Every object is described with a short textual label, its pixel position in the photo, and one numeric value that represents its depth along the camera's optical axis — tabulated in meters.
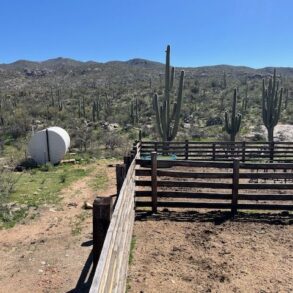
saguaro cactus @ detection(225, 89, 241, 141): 15.60
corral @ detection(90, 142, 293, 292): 6.14
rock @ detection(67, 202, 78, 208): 8.13
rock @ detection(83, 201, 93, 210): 7.87
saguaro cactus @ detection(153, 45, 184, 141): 14.41
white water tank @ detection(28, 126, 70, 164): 13.21
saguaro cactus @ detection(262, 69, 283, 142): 16.36
